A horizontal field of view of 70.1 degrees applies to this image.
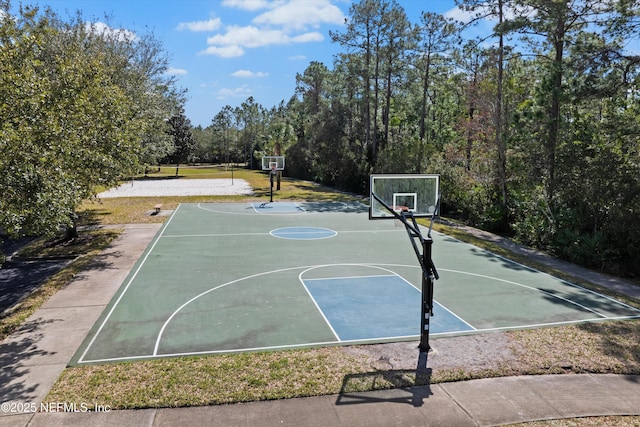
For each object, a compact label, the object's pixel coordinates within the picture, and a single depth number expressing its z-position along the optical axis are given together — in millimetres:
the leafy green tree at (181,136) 57406
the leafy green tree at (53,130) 7980
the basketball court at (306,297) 8734
